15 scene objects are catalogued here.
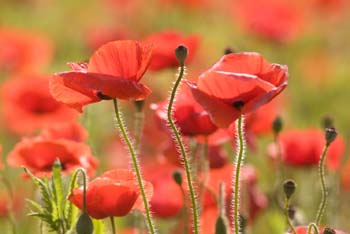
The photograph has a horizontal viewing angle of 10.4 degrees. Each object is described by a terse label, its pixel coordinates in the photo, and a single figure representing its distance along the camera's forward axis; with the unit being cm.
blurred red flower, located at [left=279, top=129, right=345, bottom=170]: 488
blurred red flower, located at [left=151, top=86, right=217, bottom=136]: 357
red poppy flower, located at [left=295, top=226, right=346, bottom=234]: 309
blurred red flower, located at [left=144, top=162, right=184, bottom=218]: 462
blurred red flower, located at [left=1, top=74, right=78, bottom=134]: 603
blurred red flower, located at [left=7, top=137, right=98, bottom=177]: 353
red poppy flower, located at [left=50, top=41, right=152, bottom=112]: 281
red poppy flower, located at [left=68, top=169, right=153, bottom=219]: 289
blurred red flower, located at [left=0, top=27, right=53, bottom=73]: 797
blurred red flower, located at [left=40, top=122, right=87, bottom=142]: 398
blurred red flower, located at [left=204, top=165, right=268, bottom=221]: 411
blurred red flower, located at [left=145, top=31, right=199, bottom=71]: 455
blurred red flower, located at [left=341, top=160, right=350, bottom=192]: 555
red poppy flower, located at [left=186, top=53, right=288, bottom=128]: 276
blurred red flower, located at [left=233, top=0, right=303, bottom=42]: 940
